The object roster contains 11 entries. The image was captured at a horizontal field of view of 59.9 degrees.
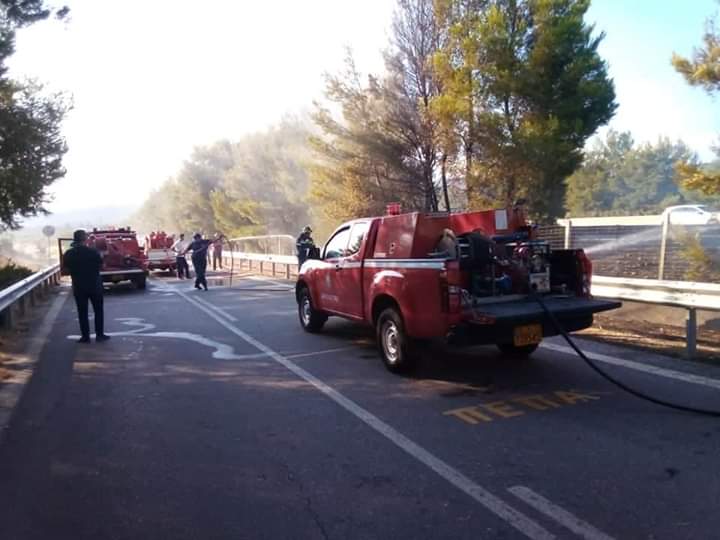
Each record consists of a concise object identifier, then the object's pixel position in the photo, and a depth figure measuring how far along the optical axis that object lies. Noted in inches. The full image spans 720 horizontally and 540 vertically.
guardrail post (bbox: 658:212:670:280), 420.2
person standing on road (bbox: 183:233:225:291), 710.5
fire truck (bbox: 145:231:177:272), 973.8
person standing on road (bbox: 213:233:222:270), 1133.4
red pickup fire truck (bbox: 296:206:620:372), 244.2
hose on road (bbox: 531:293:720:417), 209.0
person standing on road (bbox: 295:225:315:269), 669.3
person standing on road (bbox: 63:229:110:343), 386.3
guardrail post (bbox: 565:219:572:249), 485.4
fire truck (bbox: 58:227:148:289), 734.5
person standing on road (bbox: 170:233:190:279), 916.0
